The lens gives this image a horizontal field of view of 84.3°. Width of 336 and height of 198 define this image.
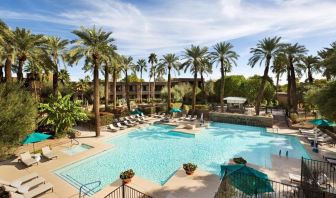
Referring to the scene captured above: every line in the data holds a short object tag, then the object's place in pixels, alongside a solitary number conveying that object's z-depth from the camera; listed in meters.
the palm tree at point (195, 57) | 33.97
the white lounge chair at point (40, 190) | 9.79
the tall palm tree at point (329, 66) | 11.97
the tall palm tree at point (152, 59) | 63.21
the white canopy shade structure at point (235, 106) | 36.73
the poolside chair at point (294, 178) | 11.20
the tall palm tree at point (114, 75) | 36.99
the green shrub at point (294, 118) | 27.20
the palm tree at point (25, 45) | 20.98
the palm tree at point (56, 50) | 29.96
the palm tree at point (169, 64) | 36.56
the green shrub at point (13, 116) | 10.13
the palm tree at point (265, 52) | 29.99
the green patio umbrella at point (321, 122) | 19.17
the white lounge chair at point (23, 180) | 10.27
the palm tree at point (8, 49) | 16.14
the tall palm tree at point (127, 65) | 39.17
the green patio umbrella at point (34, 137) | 14.40
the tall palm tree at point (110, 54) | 21.73
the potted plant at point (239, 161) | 12.95
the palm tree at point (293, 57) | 31.17
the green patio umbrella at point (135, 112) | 33.26
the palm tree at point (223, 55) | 34.19
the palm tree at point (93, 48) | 20.42
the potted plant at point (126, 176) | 11.24
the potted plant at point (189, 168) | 12.31
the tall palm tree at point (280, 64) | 30.91
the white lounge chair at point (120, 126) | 25.96
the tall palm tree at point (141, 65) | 67.97
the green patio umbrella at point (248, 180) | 8.40
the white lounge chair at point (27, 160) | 13.76
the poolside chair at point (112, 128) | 24.91
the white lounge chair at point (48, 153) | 15.14
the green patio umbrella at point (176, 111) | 32.11
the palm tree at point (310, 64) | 34.50
